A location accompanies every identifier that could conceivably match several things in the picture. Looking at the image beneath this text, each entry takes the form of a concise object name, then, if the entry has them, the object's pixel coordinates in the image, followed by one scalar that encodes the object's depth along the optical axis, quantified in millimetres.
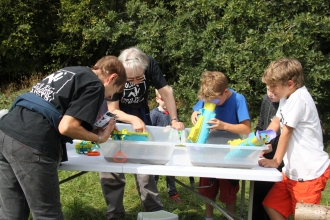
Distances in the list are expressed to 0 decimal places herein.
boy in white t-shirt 2518
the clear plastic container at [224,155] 2359
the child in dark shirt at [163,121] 4223
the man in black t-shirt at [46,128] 2178
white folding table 2344
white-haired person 3270
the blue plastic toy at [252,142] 2350
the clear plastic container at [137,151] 2414
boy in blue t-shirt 2702
